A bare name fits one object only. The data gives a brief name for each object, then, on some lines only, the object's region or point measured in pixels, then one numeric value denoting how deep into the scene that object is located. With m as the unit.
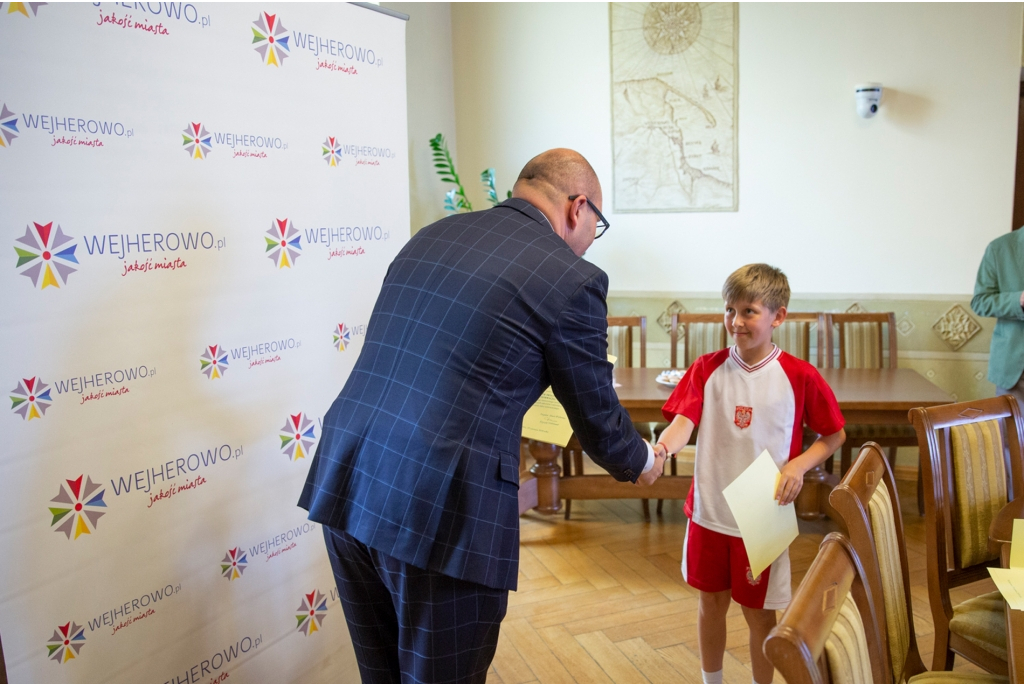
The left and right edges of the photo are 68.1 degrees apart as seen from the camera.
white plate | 3.50
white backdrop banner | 1.57
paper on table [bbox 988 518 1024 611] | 1.37
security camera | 4.30
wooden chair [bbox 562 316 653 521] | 4.14
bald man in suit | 1.40
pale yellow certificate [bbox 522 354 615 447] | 1.86
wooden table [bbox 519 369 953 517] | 3.18
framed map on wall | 4.63
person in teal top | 3.54
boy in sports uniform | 2.04
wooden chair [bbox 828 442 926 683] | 1.35
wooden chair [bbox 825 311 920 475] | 4.13
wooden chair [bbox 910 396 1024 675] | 1.91
